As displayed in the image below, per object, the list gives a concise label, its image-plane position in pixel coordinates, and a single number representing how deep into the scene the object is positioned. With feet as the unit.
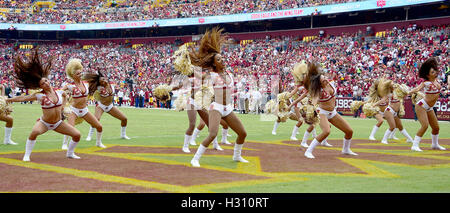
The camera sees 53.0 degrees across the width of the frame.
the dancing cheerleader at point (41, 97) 28.78
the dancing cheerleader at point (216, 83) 27.37
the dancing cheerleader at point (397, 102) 44.52
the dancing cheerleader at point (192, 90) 33.58
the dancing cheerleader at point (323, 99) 32.11
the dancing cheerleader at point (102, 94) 38.96
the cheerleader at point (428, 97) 36.42
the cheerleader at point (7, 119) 37.11
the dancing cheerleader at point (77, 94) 34.01
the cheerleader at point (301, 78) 35.29
